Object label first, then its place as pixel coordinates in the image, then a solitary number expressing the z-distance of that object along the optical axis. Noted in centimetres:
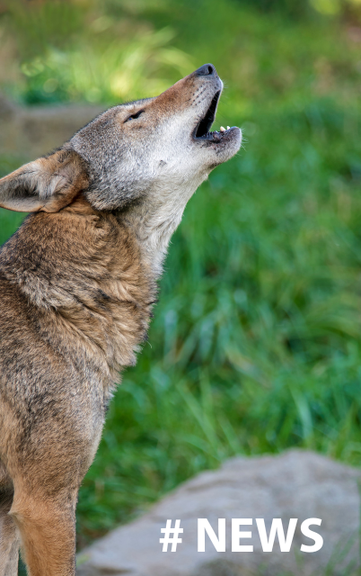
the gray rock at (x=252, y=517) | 655
